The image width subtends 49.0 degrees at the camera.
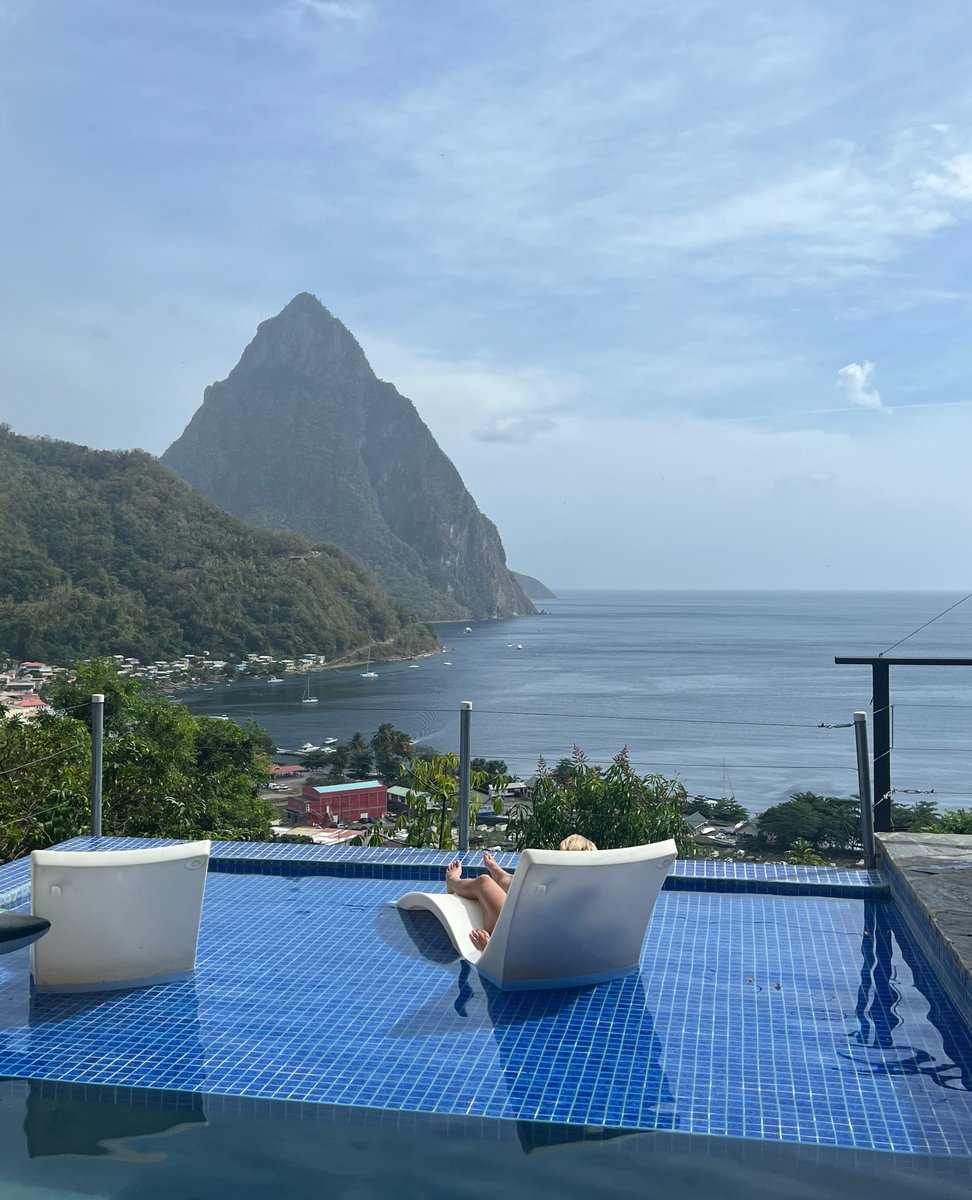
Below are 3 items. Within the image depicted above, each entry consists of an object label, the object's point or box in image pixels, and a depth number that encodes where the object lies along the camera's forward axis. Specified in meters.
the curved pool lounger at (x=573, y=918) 3.23
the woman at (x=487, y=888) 3.85
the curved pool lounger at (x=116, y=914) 3.21
